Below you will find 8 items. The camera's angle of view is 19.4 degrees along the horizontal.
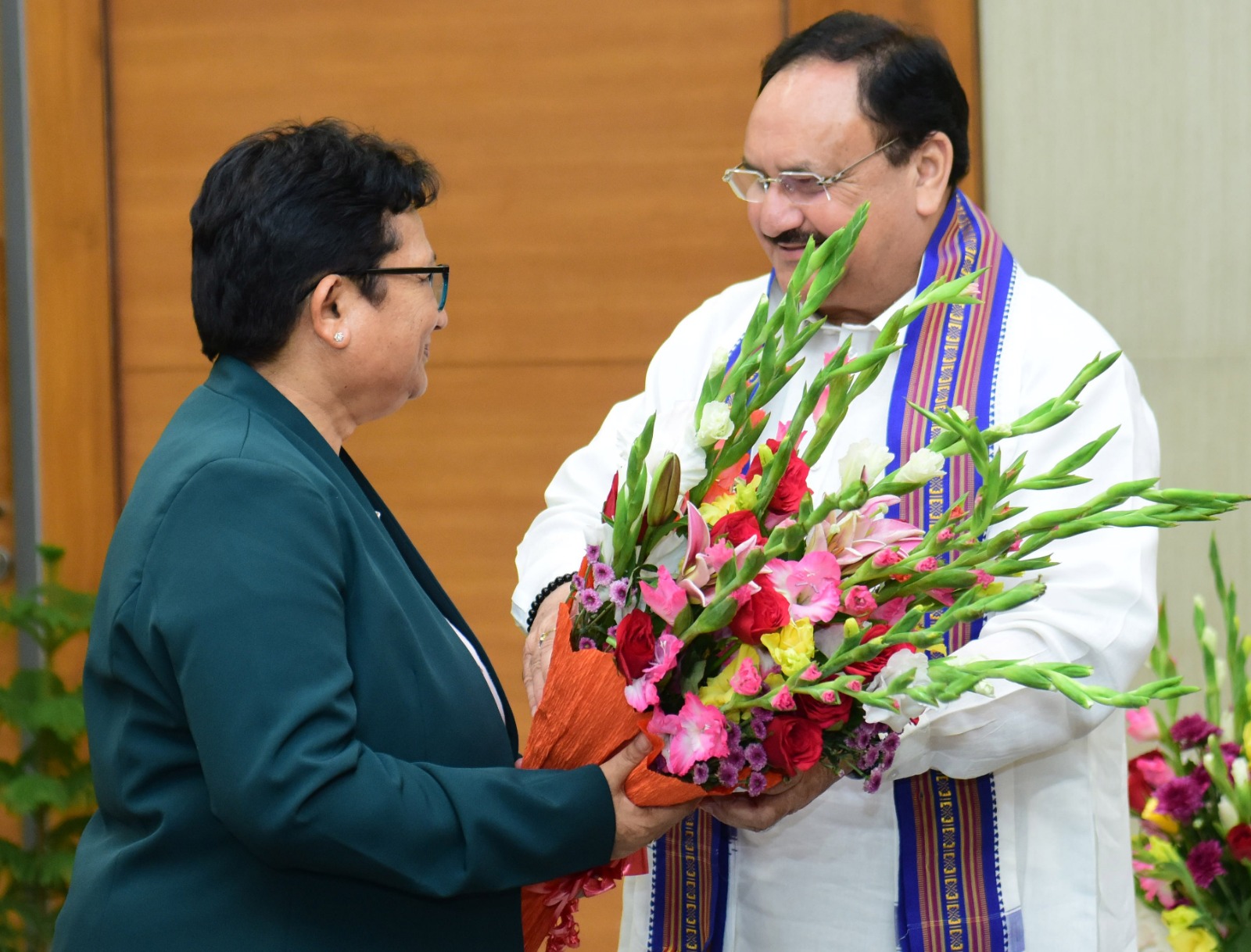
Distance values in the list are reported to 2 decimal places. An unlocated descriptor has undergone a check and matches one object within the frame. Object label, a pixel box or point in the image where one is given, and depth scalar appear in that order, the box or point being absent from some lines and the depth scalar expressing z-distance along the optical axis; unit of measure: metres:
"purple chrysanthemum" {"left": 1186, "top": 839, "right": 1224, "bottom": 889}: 2.97
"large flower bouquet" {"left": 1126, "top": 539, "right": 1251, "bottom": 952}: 2.98
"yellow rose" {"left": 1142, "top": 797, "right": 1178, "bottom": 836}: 3.01
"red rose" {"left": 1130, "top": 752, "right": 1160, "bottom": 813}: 3.13
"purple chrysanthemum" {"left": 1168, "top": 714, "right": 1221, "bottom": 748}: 3.02
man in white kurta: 2.98
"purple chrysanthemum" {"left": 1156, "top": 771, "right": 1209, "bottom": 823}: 2.99
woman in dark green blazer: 2.64
